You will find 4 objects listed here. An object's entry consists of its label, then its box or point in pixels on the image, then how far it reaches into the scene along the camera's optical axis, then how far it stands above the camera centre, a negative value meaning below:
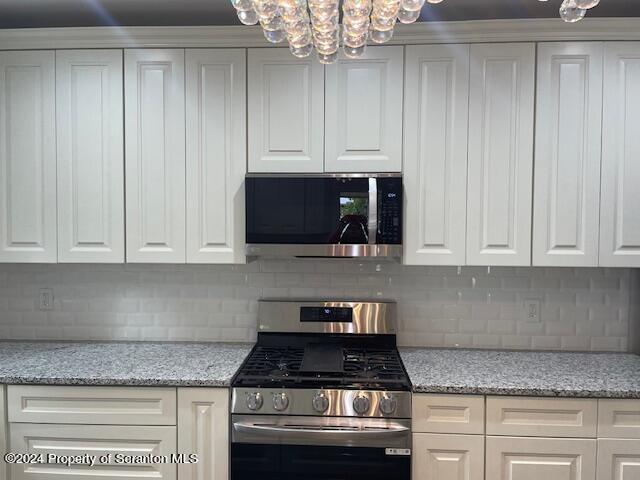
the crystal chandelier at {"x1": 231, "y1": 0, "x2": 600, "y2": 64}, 1.14 +0.55
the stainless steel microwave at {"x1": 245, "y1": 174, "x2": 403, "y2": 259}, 2.04 +0.04
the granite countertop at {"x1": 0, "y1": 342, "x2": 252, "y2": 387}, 1.88 -0.65
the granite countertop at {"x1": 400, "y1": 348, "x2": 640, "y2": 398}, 1.80 -0.65
